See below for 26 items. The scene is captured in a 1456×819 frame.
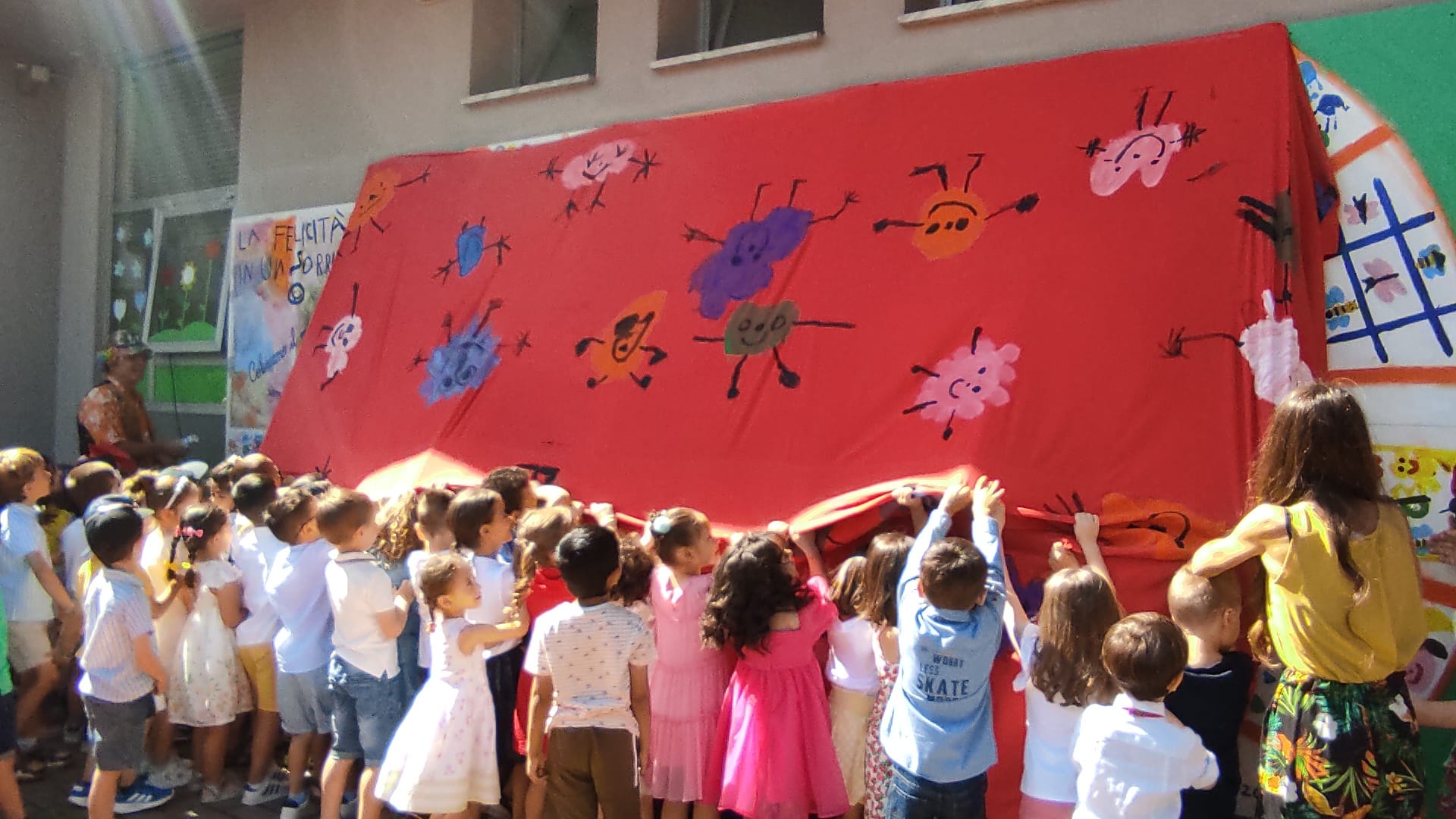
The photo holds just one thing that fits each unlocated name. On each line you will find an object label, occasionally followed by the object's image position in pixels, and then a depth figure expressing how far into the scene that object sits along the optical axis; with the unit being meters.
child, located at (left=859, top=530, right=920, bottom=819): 3.21
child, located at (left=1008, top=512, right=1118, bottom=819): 2.81
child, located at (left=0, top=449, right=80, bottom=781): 4.48
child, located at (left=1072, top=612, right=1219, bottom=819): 2.52
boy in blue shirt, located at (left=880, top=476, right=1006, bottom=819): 2.83
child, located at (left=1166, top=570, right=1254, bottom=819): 2.88
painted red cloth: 3.38
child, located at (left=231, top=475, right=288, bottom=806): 4.29
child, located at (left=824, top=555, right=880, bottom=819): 3.39
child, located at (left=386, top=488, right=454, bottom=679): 3.84
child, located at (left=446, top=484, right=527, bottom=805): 3.65
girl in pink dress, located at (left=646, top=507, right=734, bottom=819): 3.45
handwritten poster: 6.76
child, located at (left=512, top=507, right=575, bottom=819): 3.64
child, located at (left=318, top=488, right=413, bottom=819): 3.61
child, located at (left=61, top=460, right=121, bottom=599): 4.84
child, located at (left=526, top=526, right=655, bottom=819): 3.17
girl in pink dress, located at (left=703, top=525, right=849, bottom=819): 3.23
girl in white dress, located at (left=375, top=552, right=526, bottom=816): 3.29
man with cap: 6.54
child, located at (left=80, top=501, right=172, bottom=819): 3.83
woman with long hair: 2.59
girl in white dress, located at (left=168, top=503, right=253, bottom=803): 4.19
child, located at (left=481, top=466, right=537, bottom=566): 4.16
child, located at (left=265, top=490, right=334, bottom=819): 3.95
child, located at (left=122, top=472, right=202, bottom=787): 4.35
